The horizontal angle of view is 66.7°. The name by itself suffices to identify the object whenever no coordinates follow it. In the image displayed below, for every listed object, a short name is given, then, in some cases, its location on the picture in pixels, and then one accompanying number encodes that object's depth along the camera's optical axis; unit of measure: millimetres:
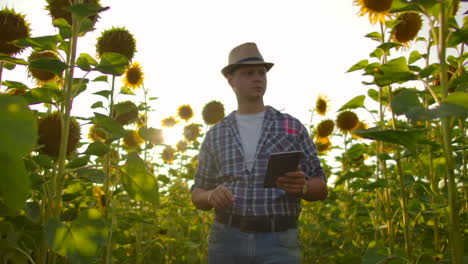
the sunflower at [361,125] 5205
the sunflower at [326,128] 5660
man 2363
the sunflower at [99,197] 3398
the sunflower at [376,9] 2658
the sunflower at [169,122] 6724
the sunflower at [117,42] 2828
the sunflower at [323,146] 6045
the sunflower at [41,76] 2419
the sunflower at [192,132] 5879
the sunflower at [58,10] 1873
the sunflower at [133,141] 4968
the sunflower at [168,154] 6152
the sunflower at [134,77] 4566
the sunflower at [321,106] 6039
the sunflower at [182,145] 5882
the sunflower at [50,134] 1568
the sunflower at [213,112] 5328
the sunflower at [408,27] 2521
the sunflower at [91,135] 4559
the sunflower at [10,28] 1794
